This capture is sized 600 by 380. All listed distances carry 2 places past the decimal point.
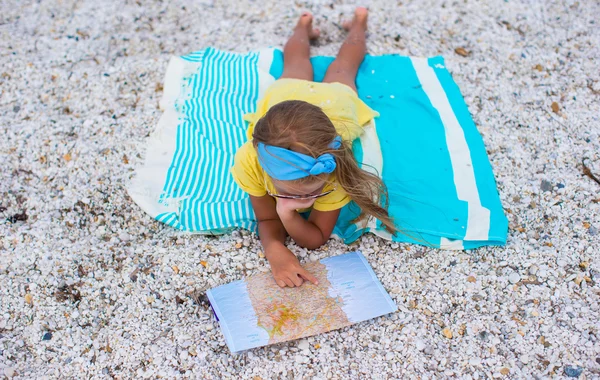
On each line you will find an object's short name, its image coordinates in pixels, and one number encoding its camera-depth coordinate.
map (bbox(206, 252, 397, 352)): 2.37
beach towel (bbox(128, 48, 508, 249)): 2.77
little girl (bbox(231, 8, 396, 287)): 2.16
